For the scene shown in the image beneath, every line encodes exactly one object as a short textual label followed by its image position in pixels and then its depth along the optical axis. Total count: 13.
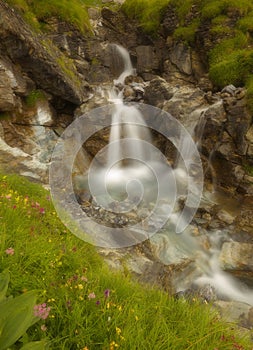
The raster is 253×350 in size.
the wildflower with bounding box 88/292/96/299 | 2.45
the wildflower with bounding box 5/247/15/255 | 2.57
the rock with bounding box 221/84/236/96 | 14.16
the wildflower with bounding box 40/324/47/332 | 2.08
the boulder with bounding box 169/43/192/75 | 20.89
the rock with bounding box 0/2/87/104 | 10.97
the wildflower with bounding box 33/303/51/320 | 2.06
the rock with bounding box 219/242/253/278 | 8.35
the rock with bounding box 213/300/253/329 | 6.24
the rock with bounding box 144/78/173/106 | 16.02
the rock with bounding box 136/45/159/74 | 22.55
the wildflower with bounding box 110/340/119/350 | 2.07
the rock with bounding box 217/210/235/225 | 10.45
